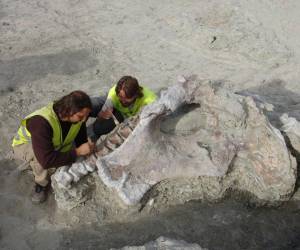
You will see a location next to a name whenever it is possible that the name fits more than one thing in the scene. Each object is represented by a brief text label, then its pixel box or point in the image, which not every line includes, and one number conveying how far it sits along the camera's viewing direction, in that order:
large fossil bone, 3.11
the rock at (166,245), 2.51
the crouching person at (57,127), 3.15
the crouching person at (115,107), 3.98
